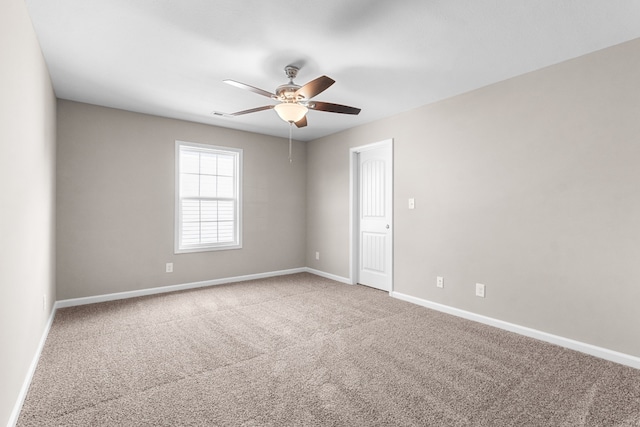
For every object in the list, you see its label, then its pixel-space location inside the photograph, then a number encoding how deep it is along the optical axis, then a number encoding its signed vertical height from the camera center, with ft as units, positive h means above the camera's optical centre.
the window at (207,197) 15.01 +0.84
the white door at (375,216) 14.24 -0.03
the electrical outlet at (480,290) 10.73 -2.50
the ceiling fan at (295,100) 8.02 +3.15
